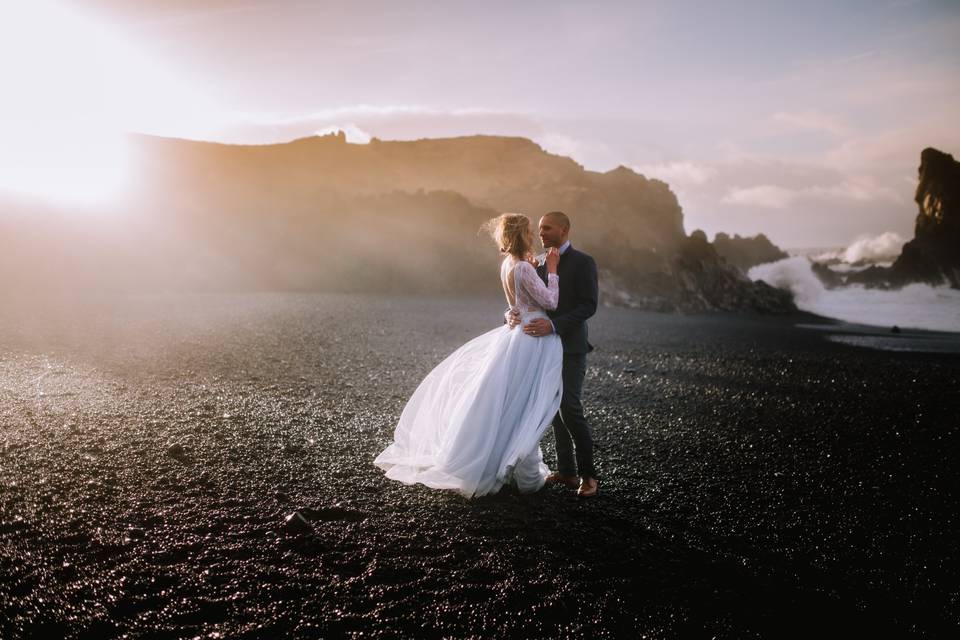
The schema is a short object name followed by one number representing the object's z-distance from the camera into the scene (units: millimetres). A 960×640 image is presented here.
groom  4406
